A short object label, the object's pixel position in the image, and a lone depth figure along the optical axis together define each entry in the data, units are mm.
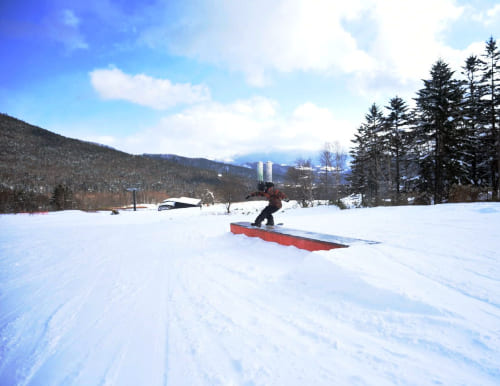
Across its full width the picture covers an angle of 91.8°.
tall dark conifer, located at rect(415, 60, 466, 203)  22203
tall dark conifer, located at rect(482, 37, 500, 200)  22438
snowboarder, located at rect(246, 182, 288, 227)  7730
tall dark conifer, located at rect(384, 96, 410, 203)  29234
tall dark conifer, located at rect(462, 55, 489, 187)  23297
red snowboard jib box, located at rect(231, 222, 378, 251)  5056
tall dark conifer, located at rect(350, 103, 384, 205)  31234
